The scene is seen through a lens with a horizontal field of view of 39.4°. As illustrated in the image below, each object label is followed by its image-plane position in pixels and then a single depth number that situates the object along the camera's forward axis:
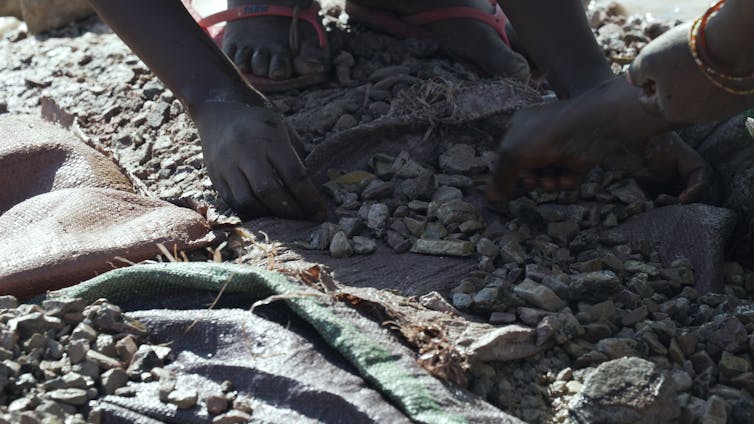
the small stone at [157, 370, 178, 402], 1.83
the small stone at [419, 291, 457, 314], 2.08
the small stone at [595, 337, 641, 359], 2.01
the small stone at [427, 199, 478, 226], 2.42
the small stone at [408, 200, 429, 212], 2.49
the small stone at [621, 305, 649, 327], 2.12
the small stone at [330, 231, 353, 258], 2.34
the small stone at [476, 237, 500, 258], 2.31
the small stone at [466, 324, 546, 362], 1.93
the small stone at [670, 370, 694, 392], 1.93
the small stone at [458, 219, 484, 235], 2.40
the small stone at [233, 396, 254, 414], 1.81
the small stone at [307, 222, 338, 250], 2.37
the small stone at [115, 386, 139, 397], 1.85
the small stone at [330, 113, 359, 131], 2.81
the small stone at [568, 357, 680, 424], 1.79
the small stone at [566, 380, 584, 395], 1.91
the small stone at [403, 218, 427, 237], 2.42
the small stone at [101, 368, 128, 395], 1.85
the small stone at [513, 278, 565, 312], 2.11
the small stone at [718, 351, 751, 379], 2.00
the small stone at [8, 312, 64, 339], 1.93
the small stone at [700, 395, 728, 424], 1.84
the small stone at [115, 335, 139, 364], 1.93
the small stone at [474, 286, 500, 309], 2.10
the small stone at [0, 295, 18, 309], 2.04
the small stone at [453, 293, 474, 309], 2.11
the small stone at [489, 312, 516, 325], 2.07
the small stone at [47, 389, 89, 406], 1.80
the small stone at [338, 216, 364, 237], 2.41
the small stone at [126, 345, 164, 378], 1.90
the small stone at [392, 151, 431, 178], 2.60
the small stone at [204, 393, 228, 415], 1.81
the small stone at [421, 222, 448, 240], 2.40
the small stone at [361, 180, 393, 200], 2.55
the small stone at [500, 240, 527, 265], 2.30
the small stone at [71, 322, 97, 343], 1.93
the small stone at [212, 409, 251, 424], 1.77
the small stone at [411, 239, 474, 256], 2.33
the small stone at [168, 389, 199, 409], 1.81
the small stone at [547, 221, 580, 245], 2.41
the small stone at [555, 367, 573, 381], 1.96
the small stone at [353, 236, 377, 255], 2.35
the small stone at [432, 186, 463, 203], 2.51
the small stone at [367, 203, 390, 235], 2.43
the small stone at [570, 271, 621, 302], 2.15
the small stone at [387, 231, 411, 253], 2.37
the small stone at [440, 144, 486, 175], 2.61
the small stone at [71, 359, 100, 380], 1.87
